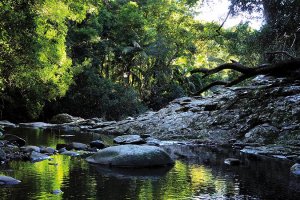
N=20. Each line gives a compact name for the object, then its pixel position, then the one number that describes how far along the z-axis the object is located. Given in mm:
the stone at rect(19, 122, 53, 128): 19622
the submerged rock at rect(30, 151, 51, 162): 7184
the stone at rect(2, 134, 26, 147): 9570
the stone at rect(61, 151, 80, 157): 8211
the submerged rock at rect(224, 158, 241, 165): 7496
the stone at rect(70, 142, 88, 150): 9370
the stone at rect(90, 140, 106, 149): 9906
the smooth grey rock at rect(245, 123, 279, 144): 10648
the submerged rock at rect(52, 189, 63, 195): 4623
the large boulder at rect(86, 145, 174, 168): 6937
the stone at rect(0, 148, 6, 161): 6915
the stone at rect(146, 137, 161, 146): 10948
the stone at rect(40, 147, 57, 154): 8273
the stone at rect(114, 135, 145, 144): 10785
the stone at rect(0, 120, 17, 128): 19039
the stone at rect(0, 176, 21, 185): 4976
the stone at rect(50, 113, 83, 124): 23191
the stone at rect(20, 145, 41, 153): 8094
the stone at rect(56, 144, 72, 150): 9328
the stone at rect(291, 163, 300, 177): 6392
